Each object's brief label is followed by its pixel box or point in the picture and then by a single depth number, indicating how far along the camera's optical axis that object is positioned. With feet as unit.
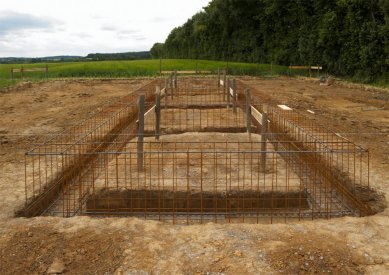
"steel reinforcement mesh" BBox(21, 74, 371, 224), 21.08
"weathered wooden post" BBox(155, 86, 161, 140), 31.06
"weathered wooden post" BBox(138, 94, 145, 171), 24.62
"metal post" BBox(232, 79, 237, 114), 42.54
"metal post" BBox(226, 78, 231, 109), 49.43
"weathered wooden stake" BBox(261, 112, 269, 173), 24.29
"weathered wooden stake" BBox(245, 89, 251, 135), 32.15
